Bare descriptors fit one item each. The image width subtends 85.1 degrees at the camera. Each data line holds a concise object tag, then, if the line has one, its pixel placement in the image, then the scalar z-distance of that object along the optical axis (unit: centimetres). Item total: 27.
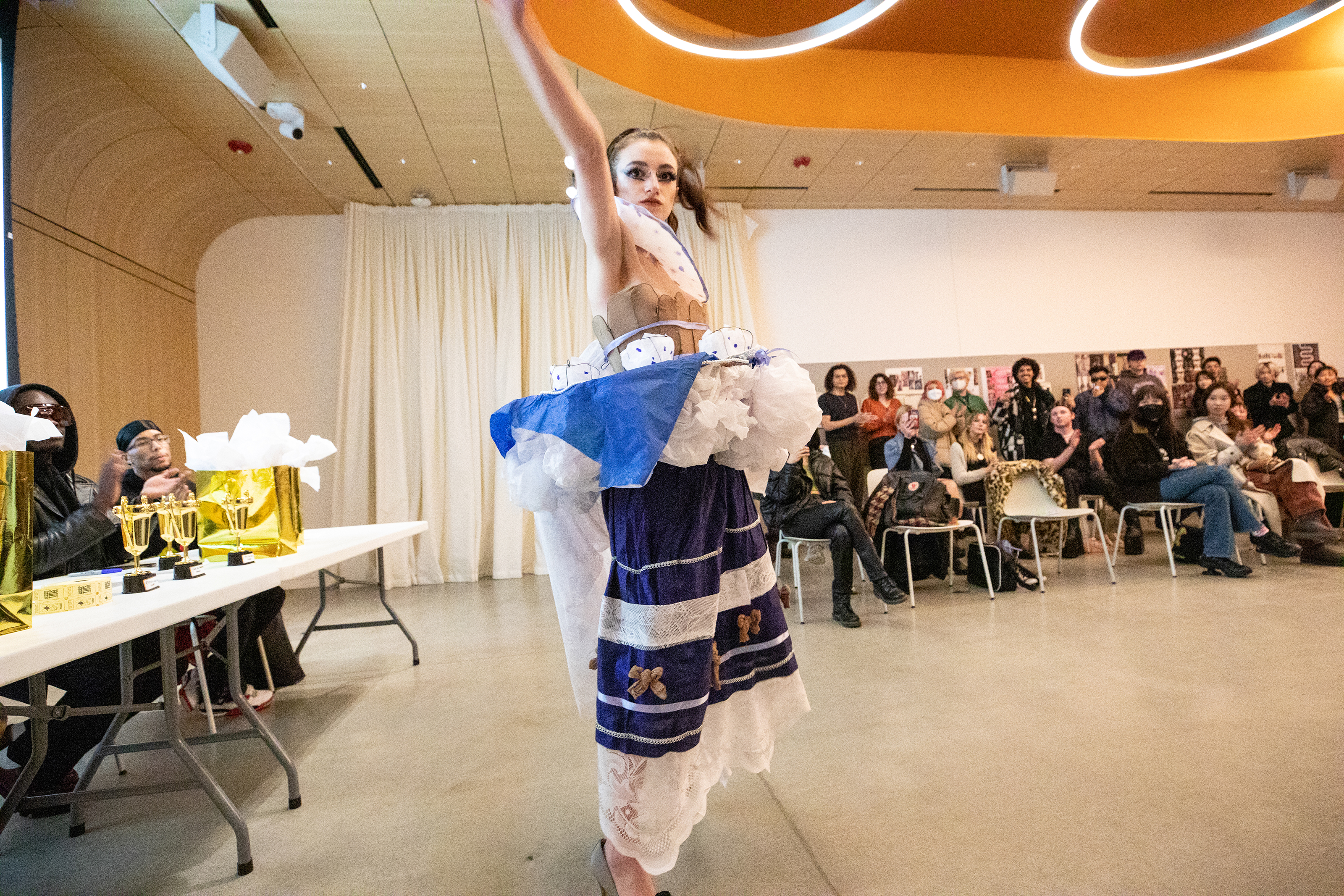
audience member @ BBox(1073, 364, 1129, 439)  553
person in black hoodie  168
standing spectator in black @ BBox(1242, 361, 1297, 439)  602
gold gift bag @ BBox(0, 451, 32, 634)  99
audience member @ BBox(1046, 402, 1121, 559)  506
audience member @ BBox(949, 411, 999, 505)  450
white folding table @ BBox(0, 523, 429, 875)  92
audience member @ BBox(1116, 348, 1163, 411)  575
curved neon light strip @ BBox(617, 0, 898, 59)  373
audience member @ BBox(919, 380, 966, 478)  485
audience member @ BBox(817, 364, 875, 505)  552
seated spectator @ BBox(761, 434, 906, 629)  379
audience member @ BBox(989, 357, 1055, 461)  556
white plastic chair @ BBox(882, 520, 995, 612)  393
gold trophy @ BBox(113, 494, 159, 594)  150
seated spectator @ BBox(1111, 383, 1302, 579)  430
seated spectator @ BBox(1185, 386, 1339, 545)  452
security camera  421
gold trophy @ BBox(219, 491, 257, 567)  188
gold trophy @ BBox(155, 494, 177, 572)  171
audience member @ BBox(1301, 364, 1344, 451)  578
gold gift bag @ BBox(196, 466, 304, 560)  190
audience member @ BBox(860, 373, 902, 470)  582
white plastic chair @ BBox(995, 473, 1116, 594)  433
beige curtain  573
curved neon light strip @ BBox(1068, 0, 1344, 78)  412
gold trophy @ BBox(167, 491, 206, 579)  169
